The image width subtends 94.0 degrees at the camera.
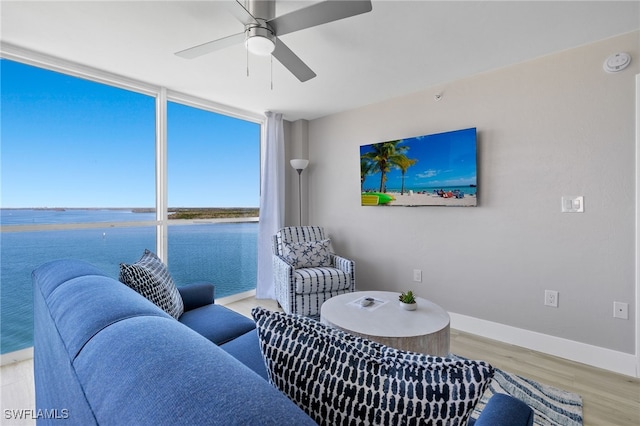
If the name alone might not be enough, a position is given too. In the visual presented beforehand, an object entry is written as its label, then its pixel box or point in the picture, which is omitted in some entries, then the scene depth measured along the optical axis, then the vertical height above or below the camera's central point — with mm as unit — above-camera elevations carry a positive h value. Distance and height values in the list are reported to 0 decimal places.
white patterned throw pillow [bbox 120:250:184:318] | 1558 -394
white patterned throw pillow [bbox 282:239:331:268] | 3248 -497
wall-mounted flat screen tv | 2748 +383
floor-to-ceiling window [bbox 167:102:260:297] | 3334 +162
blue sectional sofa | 430 -280
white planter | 1964 -647
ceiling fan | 1441 +977
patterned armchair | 2914 -645
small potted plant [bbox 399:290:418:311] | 1966 -626
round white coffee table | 1599 -675
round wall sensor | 2086 +1027
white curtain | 3812 +43
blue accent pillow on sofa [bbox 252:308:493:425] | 557 -344
